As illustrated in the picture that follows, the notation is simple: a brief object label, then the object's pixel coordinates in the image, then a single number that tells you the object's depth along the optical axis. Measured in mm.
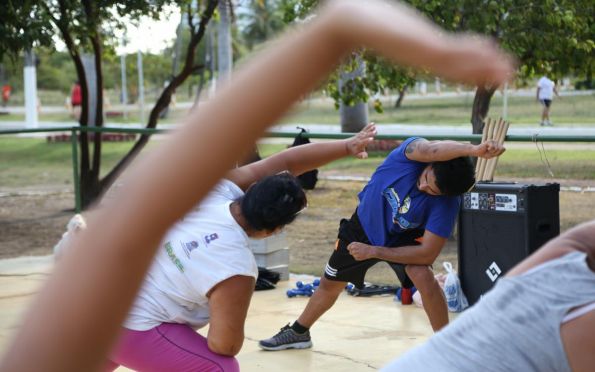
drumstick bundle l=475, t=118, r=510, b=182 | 7312
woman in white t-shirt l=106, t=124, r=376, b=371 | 3686
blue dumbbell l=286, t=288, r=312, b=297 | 8125
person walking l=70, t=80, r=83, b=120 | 29450
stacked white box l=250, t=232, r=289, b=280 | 8594
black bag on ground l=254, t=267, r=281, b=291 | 8484
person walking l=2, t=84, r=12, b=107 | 53962
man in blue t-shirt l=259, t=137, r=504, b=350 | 5676
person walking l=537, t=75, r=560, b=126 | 25873
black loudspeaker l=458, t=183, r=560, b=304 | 6883
